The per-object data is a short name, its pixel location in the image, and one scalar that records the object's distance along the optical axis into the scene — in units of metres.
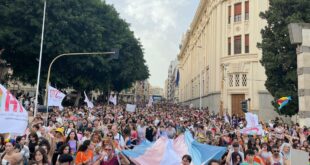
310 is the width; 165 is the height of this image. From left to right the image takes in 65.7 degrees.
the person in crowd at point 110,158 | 5.07
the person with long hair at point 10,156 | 4.48
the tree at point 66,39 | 20.87
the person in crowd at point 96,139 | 6.05
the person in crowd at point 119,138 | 6.86
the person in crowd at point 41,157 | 4.31
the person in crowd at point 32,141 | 5.53
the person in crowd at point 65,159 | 4.13
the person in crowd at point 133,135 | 8.34
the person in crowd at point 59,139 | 5.92
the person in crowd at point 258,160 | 5.46
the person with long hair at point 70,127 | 7.86
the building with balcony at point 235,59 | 23.13
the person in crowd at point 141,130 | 9.33
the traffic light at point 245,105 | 13.51
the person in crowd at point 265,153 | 6.08
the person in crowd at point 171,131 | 9.58
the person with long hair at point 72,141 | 6.23
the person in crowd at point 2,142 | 5.64
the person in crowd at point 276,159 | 5.88
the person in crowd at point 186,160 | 4.38
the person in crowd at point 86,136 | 6.74
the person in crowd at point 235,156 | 5.62
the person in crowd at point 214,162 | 3.90
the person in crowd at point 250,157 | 5.05
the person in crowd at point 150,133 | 9.75
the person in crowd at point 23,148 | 5.03
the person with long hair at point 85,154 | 5.27
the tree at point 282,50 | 15.12
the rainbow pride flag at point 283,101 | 12.76
